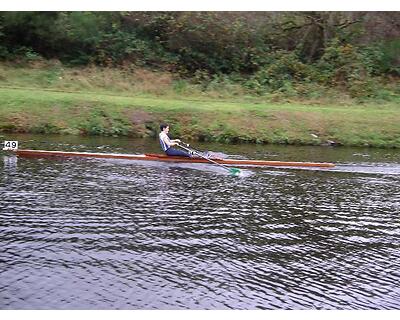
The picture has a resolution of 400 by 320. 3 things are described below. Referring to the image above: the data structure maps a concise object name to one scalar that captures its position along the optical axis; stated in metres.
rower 22.73
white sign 22.41
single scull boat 22.53
